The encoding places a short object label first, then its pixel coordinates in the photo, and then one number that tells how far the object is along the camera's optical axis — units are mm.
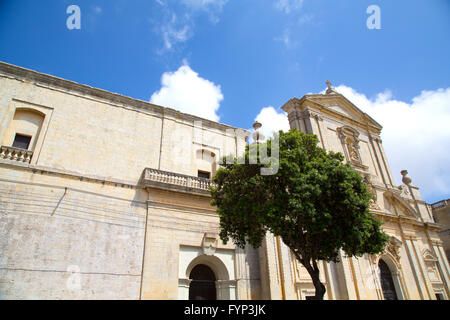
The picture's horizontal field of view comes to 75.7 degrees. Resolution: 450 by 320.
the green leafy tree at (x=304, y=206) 9078
